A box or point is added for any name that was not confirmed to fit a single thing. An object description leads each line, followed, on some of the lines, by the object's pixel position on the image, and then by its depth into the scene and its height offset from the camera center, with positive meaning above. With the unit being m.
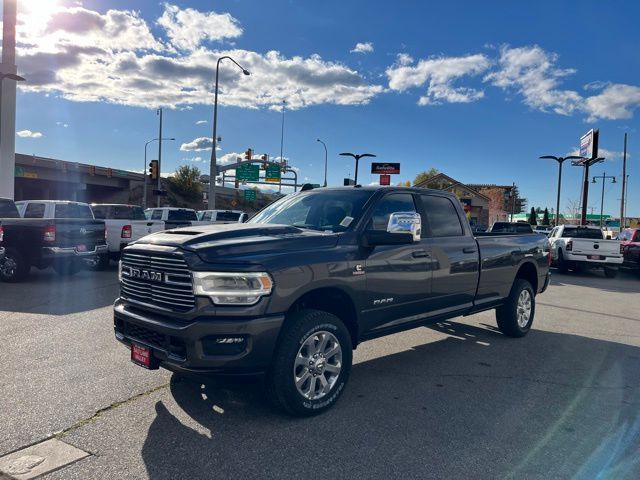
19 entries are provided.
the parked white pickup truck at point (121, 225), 13.50 -0.36
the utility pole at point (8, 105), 20.52 +4.28
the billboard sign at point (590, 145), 31.48 +6.10
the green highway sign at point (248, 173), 52.88 +4.97
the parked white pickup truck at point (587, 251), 16.61 -0.45
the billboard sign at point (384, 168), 45.19 +5.37
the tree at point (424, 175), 104.03 +11.87
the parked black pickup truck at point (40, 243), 10.66 -0.78
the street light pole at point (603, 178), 65.16 +7.99
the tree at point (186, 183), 71.62 +4.60
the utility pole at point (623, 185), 43.09 +5.08
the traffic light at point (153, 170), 30.69 +2.74
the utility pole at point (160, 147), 42.88 +5.81
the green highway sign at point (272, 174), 53.94 +5.06
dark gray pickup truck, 3.59 -0.55
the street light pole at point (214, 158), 27.77 +3.29
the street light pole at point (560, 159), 35.04 +5.58
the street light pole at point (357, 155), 41.59 +5.87
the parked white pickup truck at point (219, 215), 23.16 +0.08
